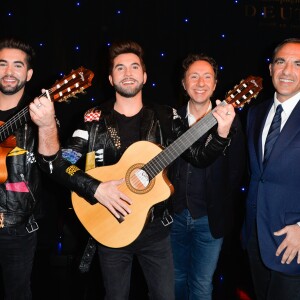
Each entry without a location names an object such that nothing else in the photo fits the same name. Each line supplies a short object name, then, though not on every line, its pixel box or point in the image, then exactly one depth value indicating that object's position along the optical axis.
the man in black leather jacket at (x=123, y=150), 2.28
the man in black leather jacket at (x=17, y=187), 2.35
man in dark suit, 2.05
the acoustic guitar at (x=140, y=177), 2.27
